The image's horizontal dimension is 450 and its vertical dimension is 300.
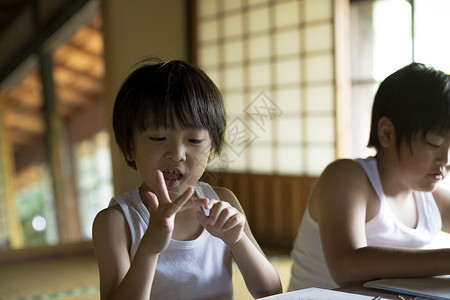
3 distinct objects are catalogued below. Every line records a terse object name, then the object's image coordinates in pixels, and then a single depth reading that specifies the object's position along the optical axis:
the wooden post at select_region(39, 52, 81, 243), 5.88
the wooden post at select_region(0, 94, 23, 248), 6.18
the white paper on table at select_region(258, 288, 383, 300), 0.83
